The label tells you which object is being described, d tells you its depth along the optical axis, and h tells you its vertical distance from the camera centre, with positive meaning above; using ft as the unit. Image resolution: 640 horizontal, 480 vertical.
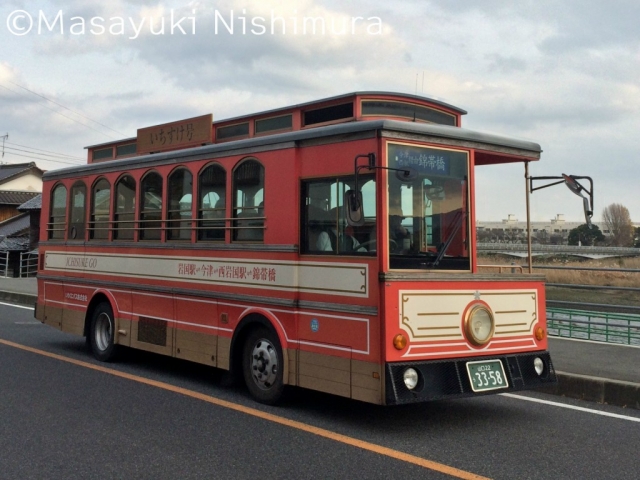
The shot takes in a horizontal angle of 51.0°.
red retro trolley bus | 18.95 +0.33
